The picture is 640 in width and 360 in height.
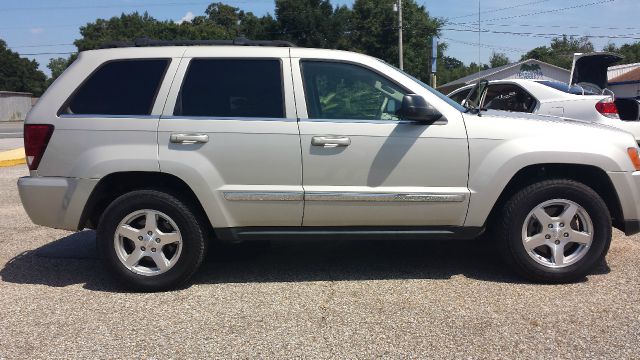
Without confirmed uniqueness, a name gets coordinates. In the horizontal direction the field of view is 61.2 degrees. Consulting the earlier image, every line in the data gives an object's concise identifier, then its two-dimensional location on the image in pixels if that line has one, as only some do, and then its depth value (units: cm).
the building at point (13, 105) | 5541
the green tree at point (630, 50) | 7764
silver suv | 416
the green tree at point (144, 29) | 7100
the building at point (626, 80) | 4559
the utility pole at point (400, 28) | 3628
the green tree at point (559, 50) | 7612
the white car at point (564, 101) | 768
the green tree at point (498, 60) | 9431
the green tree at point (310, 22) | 5259
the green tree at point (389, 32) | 5591
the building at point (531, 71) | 4772
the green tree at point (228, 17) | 8178
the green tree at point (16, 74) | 8831
